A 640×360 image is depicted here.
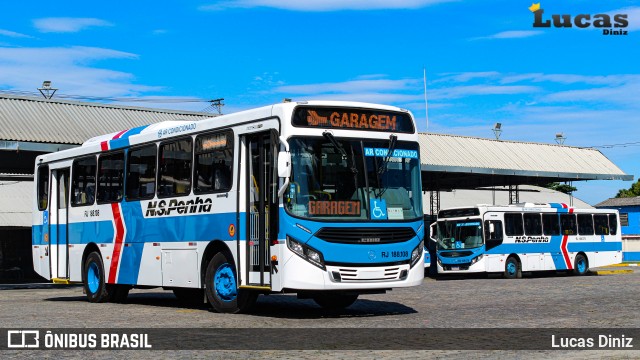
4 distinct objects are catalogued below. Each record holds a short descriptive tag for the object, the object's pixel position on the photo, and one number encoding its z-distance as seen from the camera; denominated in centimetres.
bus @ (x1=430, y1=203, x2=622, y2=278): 3566
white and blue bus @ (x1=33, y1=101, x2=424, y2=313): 1448
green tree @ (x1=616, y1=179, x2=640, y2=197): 11186
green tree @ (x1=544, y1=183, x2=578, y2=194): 10225
